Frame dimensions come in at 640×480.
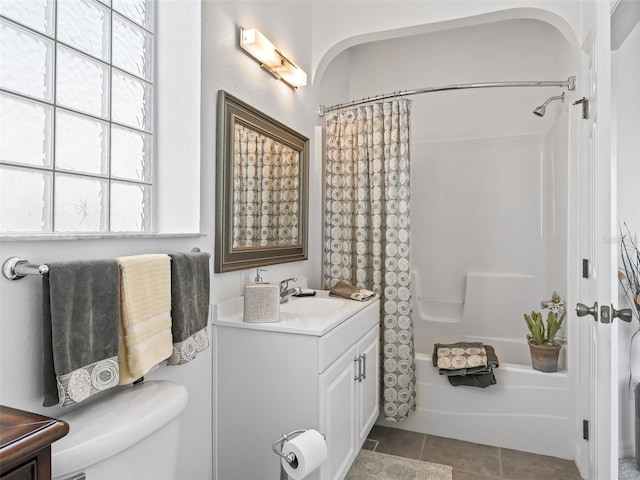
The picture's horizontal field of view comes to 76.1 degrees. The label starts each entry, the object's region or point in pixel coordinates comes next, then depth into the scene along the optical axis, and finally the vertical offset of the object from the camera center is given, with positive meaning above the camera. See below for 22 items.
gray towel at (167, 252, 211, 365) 1.37 -0.21
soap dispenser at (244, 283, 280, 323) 1.64 -0.25
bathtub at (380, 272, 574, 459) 2.26 -0.96
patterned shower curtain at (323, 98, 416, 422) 2.39 +0.14
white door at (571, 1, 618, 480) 1.33 -0.06
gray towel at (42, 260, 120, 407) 0.98 -0.22
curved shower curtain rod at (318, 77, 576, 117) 2.21 +0.88
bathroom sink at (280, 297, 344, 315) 2.07 -0.32
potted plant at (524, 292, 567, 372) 2.29 -0.55
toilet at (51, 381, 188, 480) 0.91 -0.47
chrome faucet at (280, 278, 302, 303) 2.06 -0.24
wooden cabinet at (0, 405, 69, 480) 0.60 -0.31
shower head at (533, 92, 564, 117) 2.32 +0.78
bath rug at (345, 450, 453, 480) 2.06 -1.17
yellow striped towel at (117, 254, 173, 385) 1.16 -0.21
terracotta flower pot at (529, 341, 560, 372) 2.29 -0.63
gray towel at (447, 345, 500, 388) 2.33 -0.77
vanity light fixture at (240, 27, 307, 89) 1.84 +0.91
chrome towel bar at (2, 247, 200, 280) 0.96 -0.06
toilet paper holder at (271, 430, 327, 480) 1.35 -0.71
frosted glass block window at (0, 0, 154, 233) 1.11 +0.39
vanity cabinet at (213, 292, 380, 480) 1.55 -0.58
